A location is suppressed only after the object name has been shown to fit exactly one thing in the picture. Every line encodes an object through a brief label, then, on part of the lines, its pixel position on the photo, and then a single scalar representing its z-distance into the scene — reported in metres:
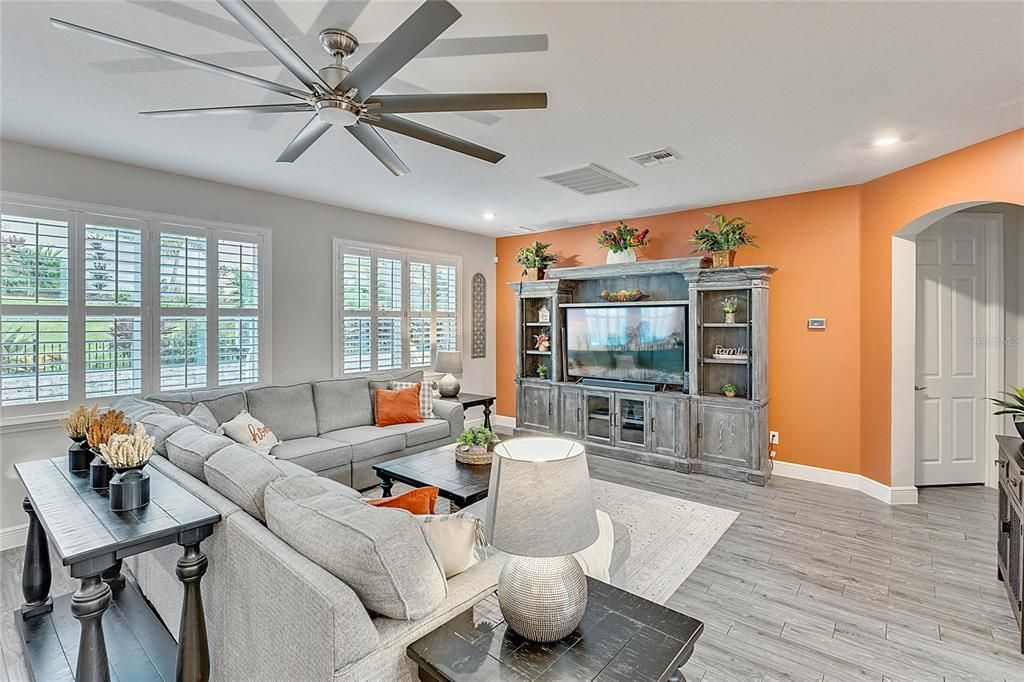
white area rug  2.85
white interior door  4.37
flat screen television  5.18
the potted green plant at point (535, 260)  6.16
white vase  5.46
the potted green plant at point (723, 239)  4.69
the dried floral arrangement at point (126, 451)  1.90
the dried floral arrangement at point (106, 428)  2.15
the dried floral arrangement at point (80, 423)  2.32
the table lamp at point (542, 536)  1.23
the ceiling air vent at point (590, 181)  3.95
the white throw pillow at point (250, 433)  3.57
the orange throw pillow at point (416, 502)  1.90
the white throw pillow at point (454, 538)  1.61
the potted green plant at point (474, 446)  3.54
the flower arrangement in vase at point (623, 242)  5.48
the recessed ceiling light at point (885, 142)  3.27
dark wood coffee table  3.02
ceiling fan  1.53
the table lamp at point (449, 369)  5.53
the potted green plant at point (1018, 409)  2.44
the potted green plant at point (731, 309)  4.89
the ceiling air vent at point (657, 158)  3.55
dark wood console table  1.61
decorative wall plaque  6.89
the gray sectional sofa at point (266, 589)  1.24
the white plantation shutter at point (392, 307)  5.32
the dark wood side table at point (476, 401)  5.51
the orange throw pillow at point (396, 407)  4.74
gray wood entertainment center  4.61
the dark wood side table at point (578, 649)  1.20
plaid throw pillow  4.99
